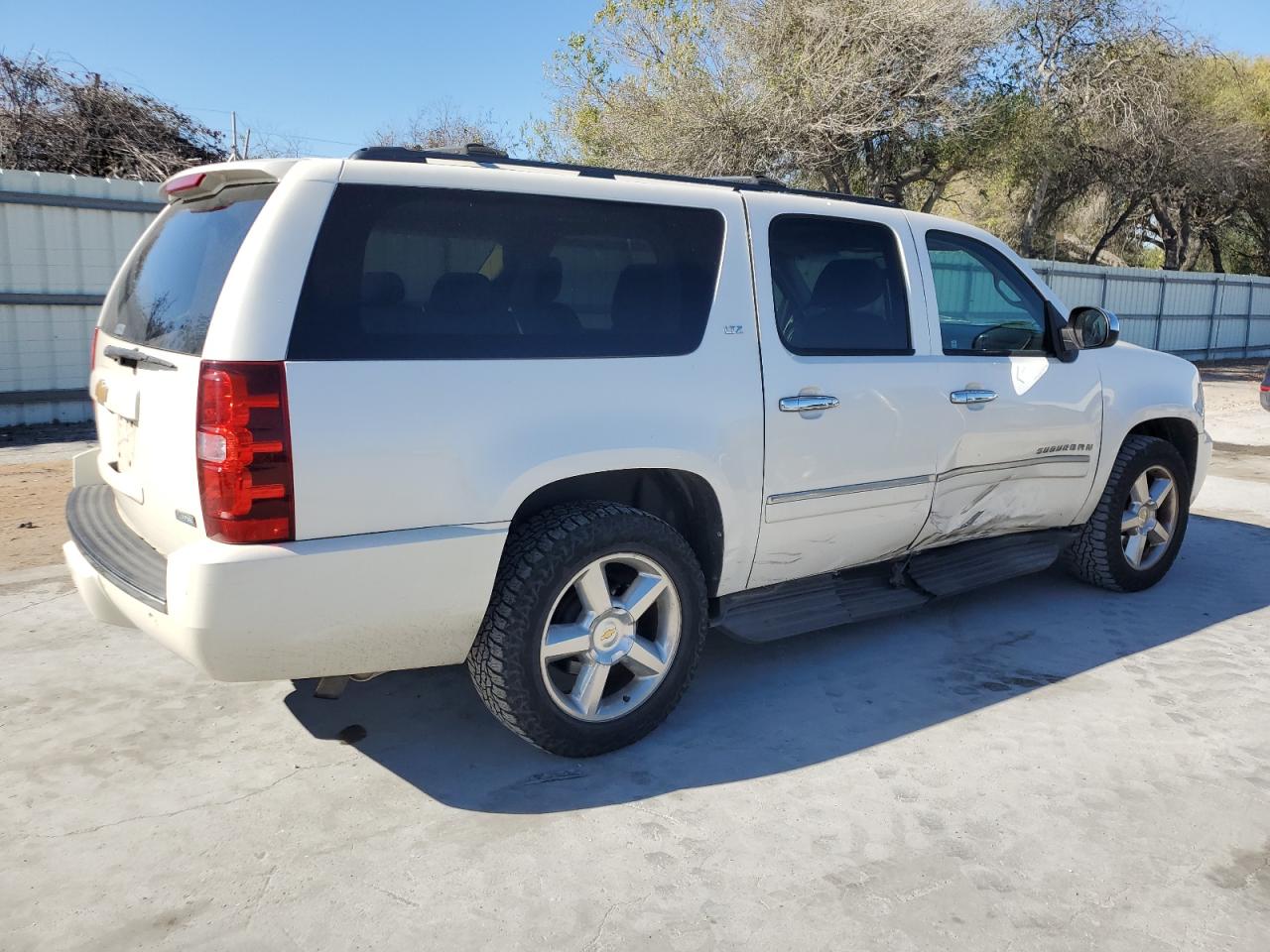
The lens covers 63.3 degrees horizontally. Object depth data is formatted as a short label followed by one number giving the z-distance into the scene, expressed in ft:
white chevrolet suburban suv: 8.98
